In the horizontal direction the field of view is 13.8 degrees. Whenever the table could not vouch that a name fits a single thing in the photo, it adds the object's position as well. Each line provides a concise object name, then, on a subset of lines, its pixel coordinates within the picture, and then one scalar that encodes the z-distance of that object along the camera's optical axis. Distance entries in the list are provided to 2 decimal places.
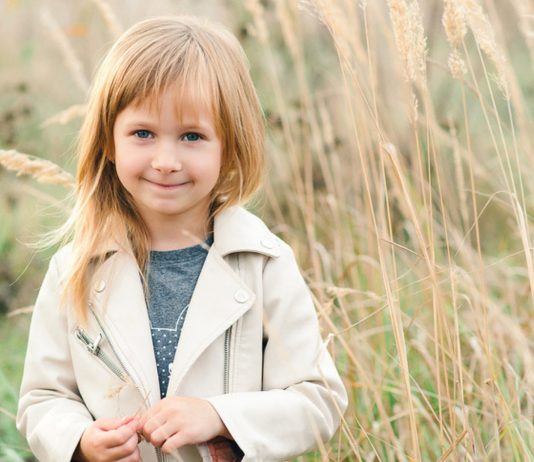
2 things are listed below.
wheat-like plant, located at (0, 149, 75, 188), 2.45
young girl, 2.24
